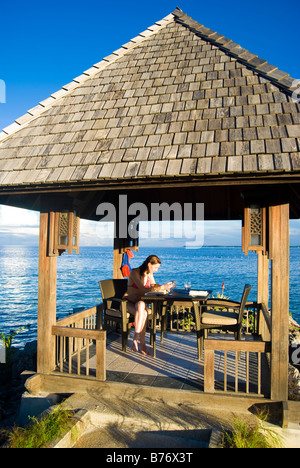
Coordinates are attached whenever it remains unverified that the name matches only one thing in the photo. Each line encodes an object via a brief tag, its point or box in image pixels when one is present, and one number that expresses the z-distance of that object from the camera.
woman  5.69
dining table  5.44
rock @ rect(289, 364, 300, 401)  5.52
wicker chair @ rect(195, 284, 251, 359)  5.32
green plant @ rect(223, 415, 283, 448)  3.14
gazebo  3.97
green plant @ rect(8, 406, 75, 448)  3.15
